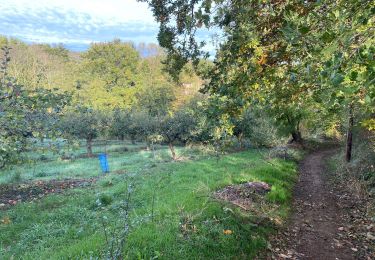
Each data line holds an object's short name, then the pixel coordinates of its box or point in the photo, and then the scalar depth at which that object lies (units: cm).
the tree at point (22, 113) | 765
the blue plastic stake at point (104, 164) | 2103
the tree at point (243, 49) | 479
